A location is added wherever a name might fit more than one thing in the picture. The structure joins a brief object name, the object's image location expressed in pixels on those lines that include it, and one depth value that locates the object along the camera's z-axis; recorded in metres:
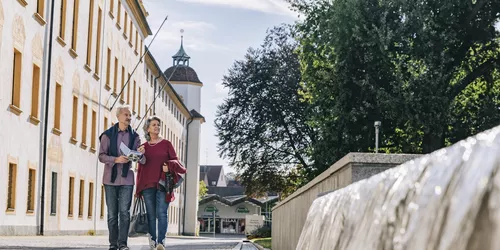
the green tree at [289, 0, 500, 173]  25.56
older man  9.70
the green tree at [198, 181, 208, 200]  128.88
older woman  10.22
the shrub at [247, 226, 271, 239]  56.78
